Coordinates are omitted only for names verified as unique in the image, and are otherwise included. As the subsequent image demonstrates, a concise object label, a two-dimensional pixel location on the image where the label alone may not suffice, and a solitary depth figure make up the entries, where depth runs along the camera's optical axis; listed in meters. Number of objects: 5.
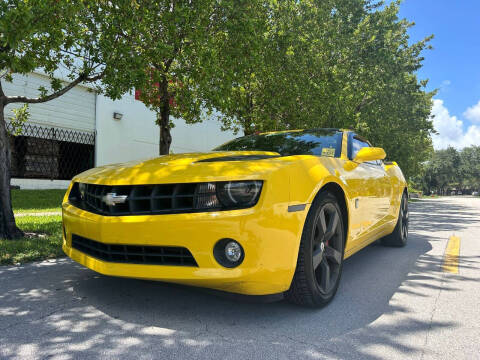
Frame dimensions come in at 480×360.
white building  13.58
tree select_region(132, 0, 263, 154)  6.48
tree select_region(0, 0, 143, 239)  3.84
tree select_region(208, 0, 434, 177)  11.05
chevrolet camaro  2.28
